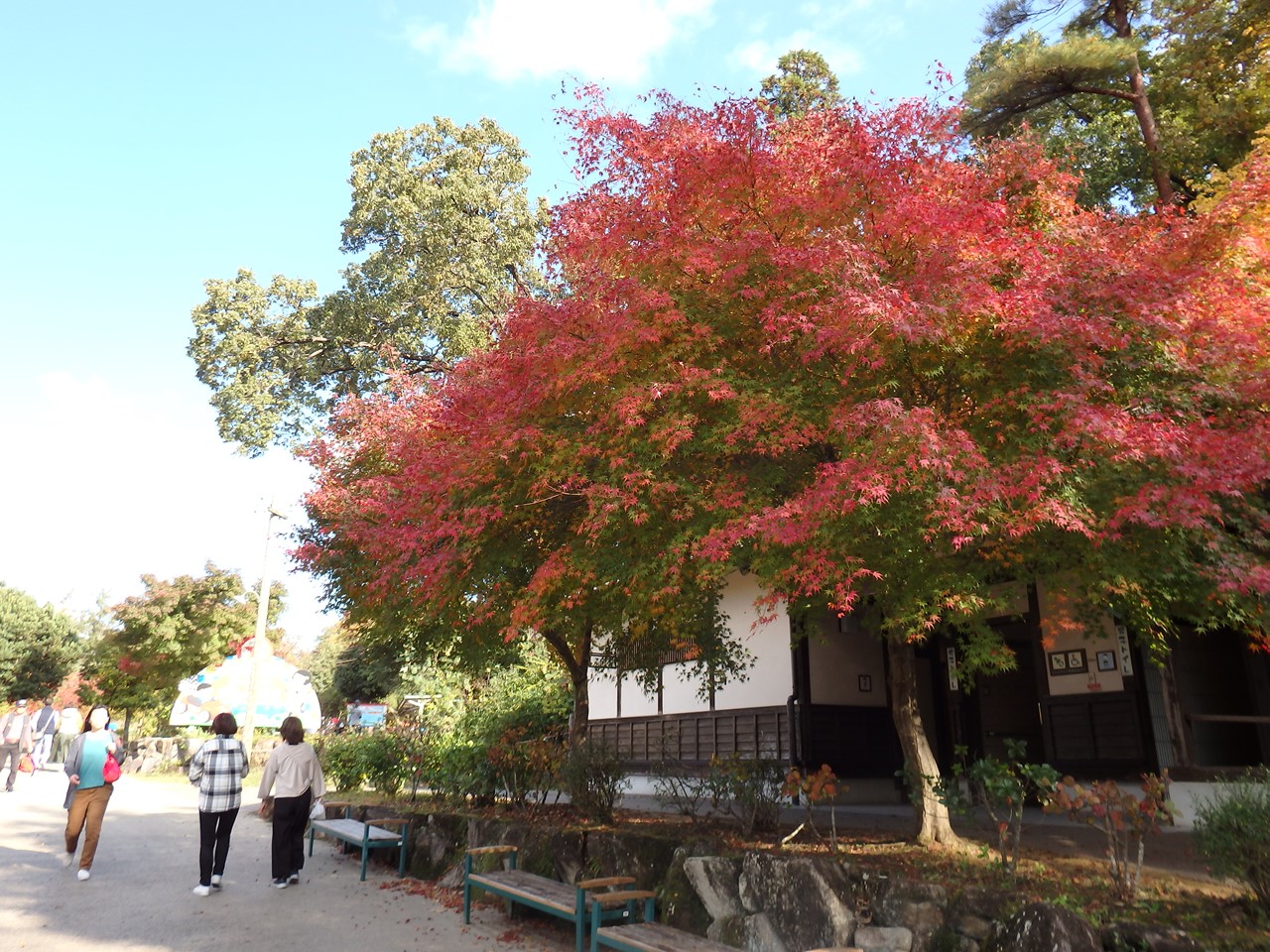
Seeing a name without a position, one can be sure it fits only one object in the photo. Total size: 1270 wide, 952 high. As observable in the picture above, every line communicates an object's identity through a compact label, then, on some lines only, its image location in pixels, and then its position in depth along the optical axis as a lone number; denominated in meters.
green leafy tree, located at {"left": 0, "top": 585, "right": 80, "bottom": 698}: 36.78
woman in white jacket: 9.12
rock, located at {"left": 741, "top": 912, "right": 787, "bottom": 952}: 6.25
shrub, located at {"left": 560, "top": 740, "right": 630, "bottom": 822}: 9.61
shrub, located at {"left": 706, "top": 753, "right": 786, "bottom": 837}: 8.47
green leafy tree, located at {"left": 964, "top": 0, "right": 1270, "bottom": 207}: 12.66
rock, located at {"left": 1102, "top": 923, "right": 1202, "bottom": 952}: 4.85
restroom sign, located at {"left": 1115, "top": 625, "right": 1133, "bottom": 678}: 9.98
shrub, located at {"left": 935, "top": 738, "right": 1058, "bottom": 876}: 6.29
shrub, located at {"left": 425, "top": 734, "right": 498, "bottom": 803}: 11.50
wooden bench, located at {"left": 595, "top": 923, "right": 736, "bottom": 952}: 5.71
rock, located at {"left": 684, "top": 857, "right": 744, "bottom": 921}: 6.70
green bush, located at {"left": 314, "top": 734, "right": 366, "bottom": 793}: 15.34
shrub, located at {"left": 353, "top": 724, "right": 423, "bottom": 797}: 13.41
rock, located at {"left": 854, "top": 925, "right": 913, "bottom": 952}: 5.76
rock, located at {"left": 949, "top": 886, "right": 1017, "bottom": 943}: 5.50
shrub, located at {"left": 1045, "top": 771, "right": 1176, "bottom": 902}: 5.90
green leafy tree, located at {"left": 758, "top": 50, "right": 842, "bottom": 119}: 24.72
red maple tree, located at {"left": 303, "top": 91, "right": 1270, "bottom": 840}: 5.84
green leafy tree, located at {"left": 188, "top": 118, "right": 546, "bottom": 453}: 22.27
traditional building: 9.59
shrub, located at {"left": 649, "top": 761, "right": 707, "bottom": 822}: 9.23
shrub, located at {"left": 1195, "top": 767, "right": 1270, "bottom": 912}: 5.13
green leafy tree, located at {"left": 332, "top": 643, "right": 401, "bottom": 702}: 35.00
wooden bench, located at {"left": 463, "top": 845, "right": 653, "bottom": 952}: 6.86
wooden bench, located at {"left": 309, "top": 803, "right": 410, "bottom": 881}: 10.10
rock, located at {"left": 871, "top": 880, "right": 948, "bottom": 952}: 5.74
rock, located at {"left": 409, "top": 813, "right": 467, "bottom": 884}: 10.09
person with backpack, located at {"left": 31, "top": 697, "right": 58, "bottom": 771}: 22.91
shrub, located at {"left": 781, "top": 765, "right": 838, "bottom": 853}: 7.45
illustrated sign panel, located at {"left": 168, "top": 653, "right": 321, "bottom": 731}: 28.25
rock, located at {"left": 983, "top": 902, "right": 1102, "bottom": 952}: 4.96
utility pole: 20.25
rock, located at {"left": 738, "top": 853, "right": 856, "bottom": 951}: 6.07
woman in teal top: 9.25
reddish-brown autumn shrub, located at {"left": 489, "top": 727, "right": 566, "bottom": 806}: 10.84
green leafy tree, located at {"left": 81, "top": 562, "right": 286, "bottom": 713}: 30.55
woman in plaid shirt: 8.48
